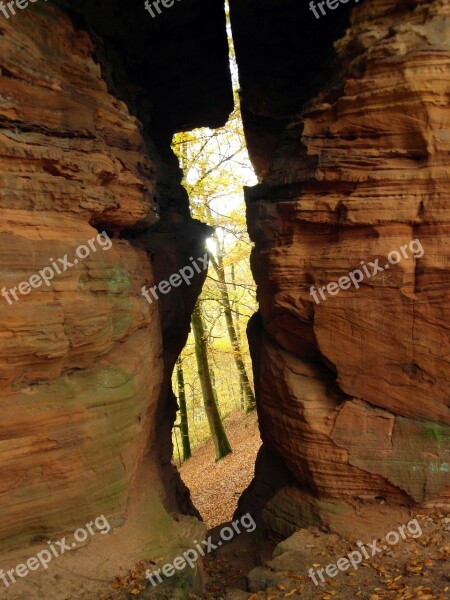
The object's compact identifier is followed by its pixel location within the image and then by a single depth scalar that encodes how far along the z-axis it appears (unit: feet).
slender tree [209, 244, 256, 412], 57.48
